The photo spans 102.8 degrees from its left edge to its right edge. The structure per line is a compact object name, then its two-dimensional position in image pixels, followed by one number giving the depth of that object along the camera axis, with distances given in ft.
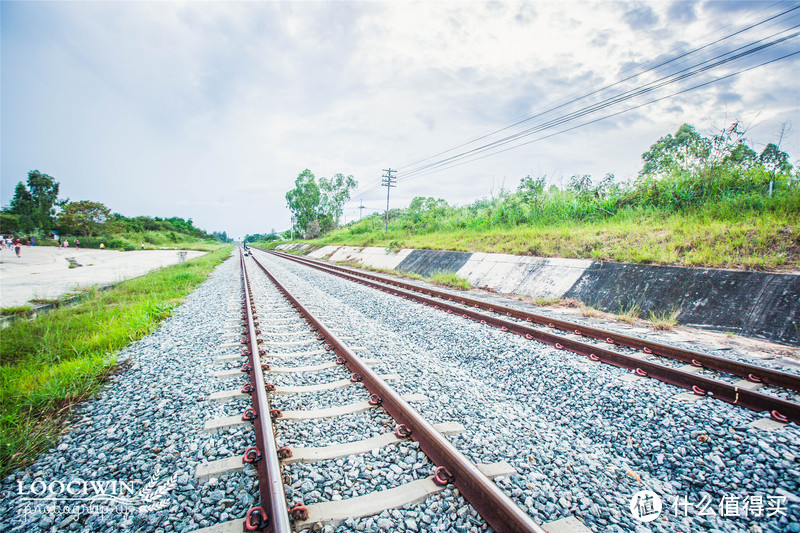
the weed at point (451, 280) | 31.89
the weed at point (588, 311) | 20.30
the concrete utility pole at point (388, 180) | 94.63
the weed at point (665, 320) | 16.98
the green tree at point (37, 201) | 160.35
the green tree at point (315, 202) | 161.79
